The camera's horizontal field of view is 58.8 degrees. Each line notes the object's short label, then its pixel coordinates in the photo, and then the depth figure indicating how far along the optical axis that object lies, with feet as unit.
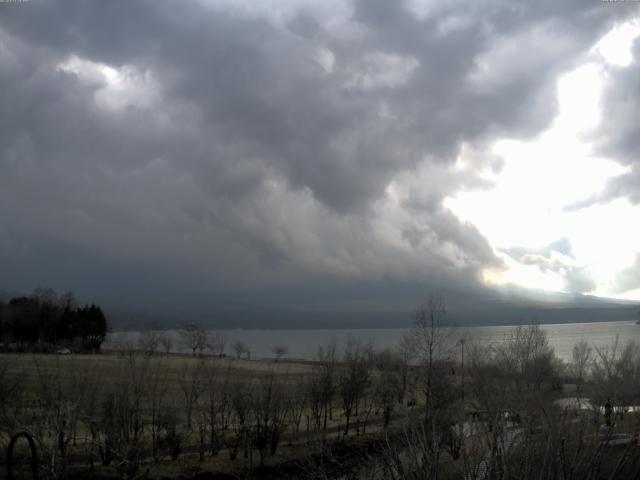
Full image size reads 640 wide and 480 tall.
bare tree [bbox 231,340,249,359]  558.89
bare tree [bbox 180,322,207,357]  508.53
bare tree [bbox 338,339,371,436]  168.96
